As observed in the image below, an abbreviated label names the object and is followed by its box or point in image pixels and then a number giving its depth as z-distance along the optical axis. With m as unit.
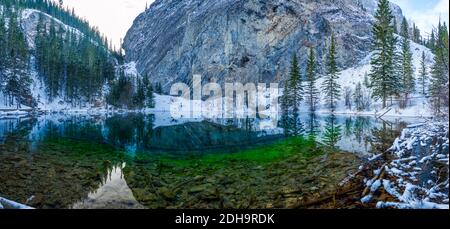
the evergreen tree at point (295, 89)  53.94
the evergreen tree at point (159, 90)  102.31
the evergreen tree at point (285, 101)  58.16
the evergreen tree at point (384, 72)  29.88
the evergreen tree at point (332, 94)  49.66
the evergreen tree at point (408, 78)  36.29
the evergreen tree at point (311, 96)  53.61
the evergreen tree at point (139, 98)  79.06
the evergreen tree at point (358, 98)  44.38
